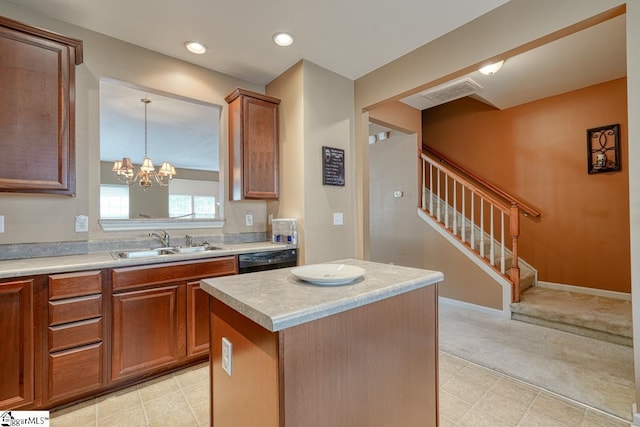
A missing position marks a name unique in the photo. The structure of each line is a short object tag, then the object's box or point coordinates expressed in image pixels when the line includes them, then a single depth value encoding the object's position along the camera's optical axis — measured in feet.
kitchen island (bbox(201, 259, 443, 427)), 2.84
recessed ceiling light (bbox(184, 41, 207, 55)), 8.21
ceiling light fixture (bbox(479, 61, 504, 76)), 9.57
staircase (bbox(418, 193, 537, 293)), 11.57
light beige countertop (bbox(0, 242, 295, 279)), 5.46
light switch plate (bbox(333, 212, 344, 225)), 10.05
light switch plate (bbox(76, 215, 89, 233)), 7.42
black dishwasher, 8.24
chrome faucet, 8.61
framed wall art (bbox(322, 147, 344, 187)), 9.75
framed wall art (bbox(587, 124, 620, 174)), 11.21
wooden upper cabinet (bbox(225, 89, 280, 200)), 9.39
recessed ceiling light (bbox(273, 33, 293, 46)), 7.95
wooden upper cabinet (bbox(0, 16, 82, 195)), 6.03
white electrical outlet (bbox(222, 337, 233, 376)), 3.62
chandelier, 10.29
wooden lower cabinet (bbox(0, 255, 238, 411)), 5.38
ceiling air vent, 11.24
